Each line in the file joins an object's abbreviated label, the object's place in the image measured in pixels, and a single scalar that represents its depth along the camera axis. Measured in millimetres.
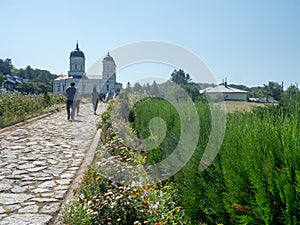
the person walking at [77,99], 14745
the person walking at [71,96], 13938
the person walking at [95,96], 17125
